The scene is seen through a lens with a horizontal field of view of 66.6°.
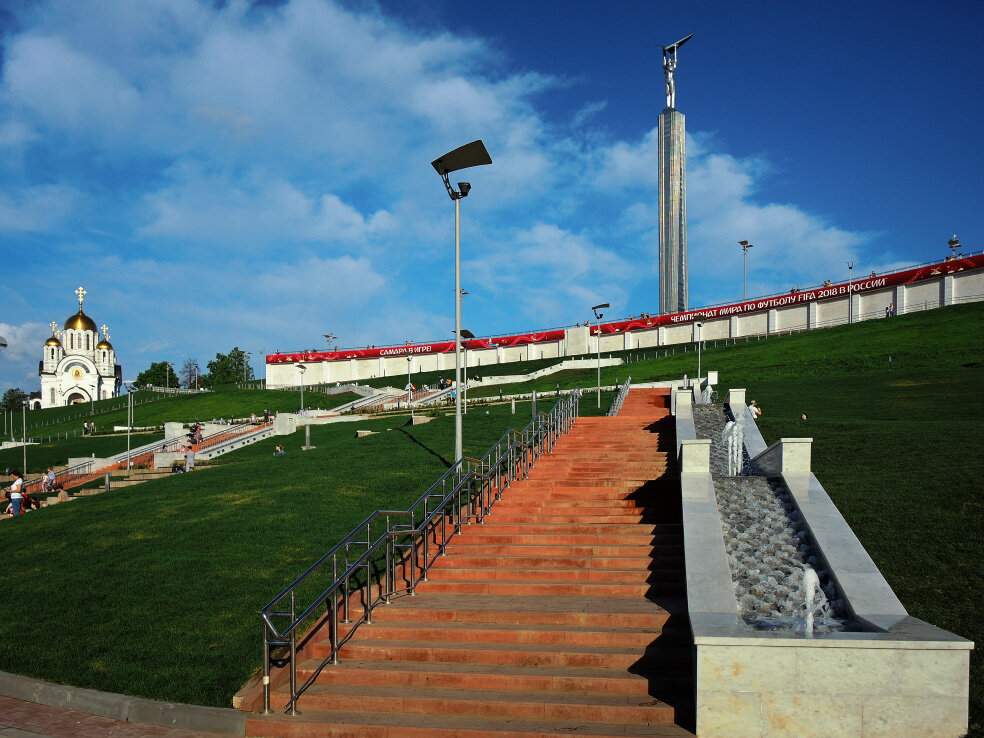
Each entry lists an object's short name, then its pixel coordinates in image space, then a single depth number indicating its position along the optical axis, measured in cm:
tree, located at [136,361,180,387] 14925
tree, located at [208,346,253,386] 14075
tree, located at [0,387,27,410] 14350
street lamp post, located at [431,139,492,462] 1573
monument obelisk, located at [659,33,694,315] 11306
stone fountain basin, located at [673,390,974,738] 653
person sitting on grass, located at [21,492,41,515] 2112
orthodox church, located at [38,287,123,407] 12544
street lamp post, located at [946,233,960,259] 7488
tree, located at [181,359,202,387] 16712
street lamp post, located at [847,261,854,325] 6950
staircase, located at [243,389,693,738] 730
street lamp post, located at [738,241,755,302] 8022
